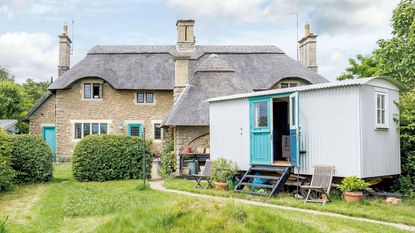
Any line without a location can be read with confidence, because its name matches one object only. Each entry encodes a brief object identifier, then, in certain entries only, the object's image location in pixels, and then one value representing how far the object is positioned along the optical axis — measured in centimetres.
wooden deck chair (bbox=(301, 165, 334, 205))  1062
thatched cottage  2773
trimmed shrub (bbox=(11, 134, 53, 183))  1470
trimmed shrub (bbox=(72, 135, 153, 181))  1580
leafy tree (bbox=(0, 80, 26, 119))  3706
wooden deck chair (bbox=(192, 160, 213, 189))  1363
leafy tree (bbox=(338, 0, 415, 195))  1809
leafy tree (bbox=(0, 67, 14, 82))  5521
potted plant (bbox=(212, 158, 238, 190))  1323
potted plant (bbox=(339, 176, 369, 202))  1050
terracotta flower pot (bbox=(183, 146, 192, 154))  1664
